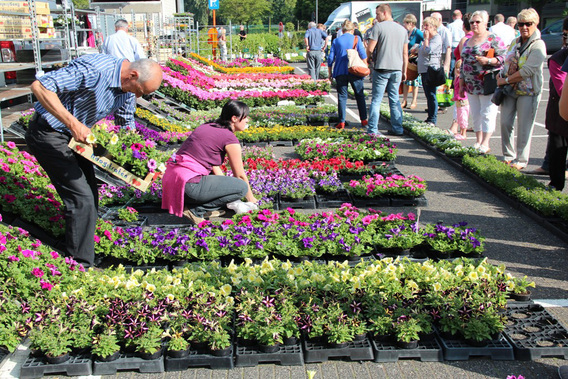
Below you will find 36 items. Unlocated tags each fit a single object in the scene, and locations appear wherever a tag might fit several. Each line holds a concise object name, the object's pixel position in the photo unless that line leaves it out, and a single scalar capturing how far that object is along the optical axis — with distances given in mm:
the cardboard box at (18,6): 11117
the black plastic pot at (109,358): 3406
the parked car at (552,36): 28484
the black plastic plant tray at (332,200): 6520
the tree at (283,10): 109500
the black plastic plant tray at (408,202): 6461
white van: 29531
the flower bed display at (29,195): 5074
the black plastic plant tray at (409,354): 3508
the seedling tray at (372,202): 6457
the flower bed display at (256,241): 4758
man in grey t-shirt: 9742
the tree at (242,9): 81875
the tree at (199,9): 104369
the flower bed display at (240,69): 23609
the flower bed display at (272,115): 11524
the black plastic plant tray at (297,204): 6427
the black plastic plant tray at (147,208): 6434
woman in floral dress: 8594
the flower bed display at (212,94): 14000
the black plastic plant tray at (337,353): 3496
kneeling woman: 5738
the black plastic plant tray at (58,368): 3369
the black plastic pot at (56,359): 3383
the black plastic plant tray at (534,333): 3482
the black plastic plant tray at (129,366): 3396
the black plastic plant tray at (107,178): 6672
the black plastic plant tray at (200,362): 3438
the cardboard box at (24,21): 10491
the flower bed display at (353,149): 8180
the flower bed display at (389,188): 6461
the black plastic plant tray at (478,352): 3498
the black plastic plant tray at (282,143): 9938
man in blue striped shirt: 4023
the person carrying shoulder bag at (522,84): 7359
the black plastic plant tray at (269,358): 3469
